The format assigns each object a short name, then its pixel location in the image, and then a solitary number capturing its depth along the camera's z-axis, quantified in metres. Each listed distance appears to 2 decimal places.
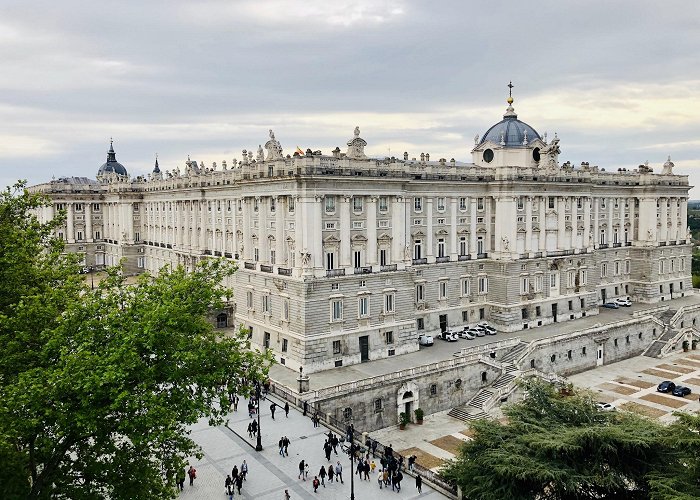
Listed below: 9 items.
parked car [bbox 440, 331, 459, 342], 62.94
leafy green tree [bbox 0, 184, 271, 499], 21.23
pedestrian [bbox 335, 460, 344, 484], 35.09
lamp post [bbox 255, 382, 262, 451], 37.71
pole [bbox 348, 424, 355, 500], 31.52
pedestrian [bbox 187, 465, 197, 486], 33.66
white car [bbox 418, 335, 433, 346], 60.66
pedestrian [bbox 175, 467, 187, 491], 23.73
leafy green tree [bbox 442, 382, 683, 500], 27.94
